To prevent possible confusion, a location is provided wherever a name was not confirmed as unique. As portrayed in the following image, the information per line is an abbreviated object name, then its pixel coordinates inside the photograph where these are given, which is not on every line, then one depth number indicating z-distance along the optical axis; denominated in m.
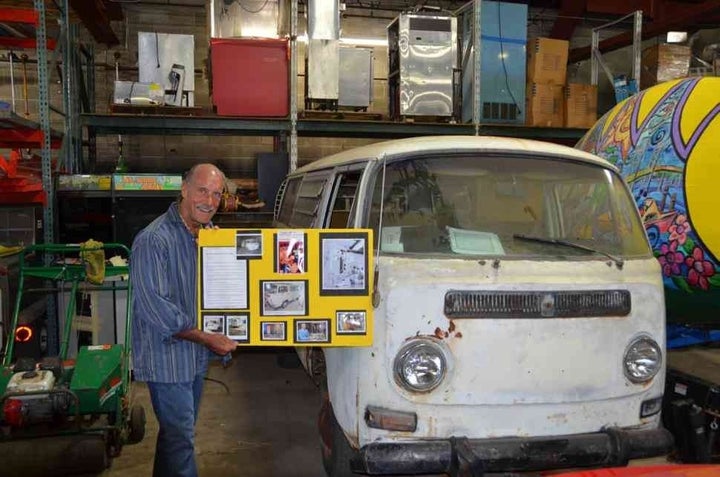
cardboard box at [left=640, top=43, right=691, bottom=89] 9.92
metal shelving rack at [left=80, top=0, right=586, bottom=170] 7.49
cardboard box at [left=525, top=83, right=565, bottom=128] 8.59
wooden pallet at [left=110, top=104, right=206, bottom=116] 7.40
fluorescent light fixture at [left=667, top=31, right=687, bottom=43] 12.23
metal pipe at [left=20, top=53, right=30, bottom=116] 9.74
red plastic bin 7.40
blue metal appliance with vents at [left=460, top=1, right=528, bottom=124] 8.30
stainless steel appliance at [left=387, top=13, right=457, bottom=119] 7.67
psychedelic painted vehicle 3.87
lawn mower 3.63
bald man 2.68
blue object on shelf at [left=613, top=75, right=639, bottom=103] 8.59
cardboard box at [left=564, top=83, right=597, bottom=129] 8.67
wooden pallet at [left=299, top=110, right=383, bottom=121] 7.95
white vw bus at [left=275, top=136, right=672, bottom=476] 2.78
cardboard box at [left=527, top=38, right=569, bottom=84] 8.61
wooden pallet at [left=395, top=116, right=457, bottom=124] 8.05
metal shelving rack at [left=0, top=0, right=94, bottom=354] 5.96
